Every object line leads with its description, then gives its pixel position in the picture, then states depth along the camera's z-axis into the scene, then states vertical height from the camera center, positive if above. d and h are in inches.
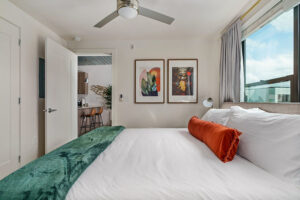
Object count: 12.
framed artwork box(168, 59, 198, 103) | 120.6 +16.4
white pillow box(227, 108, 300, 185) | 30.3 -10.4
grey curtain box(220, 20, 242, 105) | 88.0 +22.6
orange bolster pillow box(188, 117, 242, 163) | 40.1 -12.2
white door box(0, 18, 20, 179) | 73.5 +0.6
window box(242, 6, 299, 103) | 60.3 +18.8
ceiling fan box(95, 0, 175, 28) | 58.6 +36.5
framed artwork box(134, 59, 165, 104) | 121.6 +15.6
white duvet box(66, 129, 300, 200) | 26.8 -16.9
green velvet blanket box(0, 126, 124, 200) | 25.6 -16.0
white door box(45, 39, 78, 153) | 94.3 +2.0
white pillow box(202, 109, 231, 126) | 63.1 -8.0
